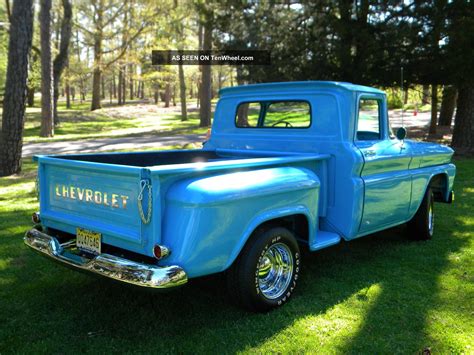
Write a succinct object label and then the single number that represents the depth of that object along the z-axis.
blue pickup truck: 3.00
